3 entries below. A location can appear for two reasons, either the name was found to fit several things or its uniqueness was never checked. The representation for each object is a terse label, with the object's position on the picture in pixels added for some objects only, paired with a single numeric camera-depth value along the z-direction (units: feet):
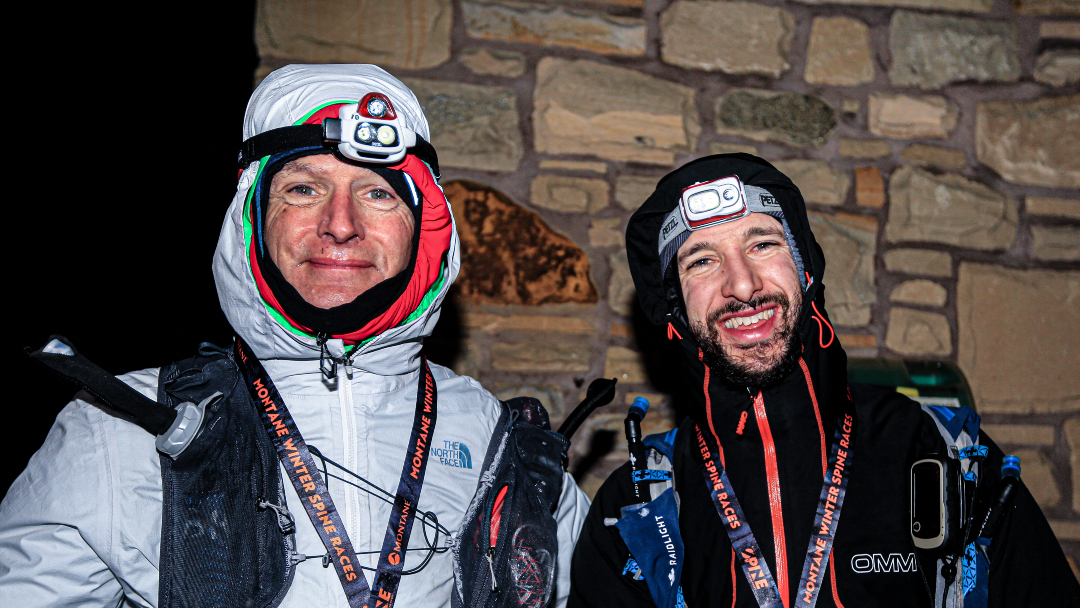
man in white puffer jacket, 3.17
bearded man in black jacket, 3.51
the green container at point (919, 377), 4.59
